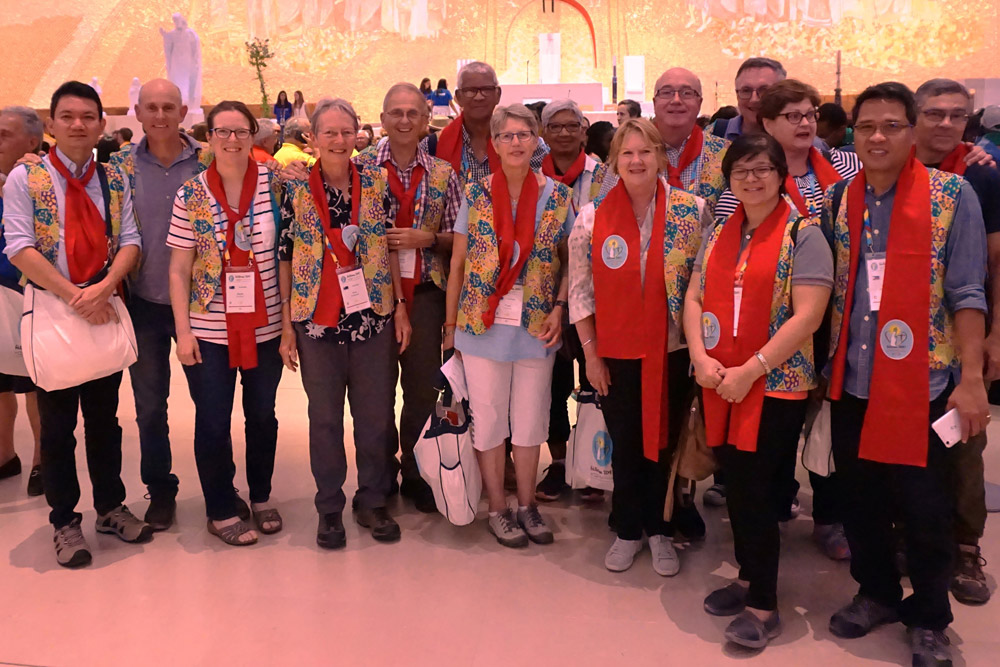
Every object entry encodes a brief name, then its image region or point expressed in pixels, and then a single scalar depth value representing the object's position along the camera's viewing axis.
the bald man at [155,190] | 3.53
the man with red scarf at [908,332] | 2.52
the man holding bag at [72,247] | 3.28
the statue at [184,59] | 17.11
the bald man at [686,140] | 3.36
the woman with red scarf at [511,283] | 3.35
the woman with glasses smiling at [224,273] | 3.38
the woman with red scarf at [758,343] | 2.68
